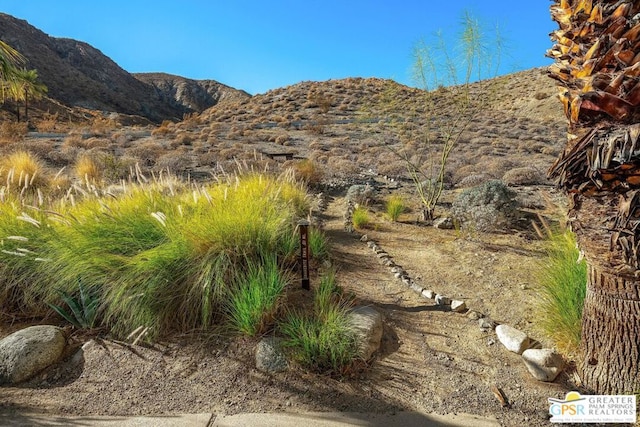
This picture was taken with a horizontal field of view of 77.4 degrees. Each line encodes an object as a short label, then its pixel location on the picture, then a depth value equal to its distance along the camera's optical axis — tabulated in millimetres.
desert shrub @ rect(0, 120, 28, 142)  15769
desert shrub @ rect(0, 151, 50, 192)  8328
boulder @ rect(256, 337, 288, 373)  2811
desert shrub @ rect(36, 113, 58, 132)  23036
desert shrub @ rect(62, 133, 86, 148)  15642
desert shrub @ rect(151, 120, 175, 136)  21330
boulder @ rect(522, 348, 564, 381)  2674
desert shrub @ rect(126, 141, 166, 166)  13791
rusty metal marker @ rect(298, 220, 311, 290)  3637
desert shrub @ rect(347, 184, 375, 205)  8383
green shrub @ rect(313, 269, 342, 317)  3102
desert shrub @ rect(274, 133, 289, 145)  19547
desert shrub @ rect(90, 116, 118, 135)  19859
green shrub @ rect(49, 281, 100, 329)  3318
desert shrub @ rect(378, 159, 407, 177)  12671
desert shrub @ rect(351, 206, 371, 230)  6684
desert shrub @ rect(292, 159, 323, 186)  10195
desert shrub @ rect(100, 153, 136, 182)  10291
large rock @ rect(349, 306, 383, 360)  2920
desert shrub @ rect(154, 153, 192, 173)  12436
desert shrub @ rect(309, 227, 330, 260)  4770
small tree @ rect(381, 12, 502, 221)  7121
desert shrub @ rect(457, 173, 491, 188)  10588
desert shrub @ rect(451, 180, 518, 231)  6199
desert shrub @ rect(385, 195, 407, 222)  7266
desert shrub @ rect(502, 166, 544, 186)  10570
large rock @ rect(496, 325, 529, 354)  2991
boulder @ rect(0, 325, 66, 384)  2810
